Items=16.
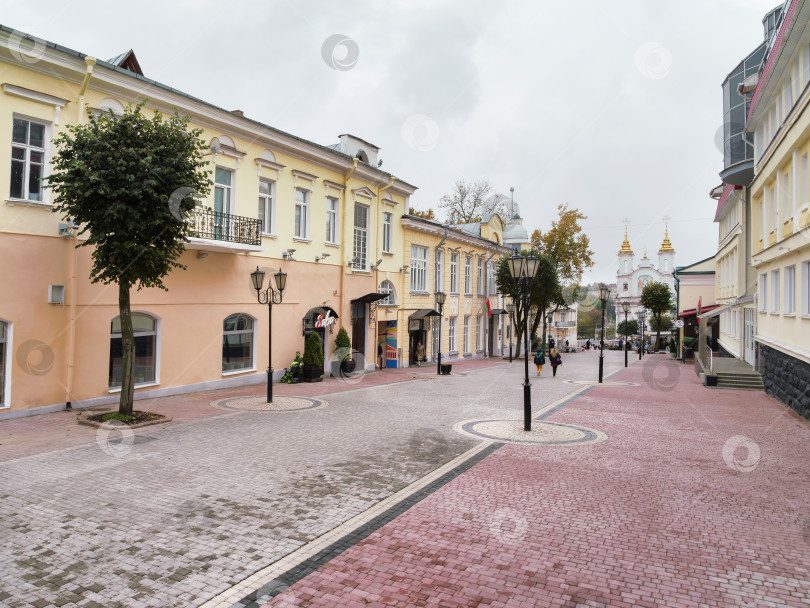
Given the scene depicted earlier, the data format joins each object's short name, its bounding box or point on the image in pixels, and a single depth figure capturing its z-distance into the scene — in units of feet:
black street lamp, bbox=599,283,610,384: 77.50
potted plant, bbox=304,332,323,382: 61.44
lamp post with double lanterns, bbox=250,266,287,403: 45.73
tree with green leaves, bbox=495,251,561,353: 114.42
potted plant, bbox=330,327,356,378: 70.13
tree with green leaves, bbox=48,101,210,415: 34.53
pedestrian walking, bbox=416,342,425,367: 93.61
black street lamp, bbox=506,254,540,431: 37.24
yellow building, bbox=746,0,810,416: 43.98
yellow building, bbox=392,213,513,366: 91.28
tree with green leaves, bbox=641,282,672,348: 177.78
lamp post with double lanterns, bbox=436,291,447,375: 79.66
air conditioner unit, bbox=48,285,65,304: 39.86
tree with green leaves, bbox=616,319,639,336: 310.14
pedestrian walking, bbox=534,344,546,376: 81.20
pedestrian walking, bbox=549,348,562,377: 78.48
